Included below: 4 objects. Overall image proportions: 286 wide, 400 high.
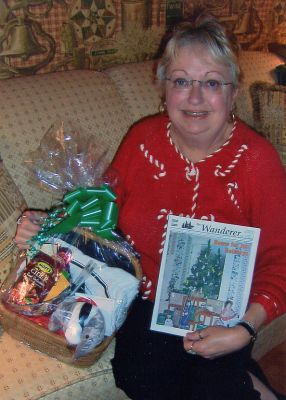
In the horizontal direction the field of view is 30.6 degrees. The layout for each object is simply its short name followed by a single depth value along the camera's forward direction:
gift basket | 1.22
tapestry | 1.90
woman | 1.25
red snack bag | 1.24
